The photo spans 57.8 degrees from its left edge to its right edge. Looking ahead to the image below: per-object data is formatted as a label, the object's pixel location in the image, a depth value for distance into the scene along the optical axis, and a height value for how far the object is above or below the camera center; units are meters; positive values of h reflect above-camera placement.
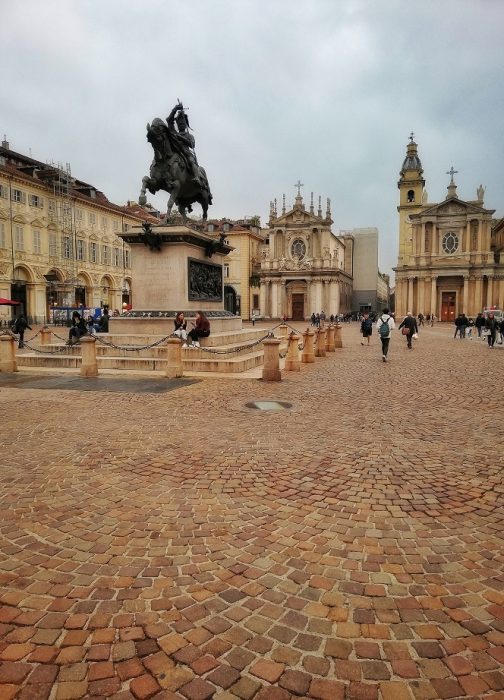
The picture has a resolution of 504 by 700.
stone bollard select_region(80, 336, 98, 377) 12.36 -1.01
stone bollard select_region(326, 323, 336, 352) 21.12 -0.87
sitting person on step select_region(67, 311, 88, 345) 16.25 -0.29
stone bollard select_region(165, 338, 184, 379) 12.14 -1.07
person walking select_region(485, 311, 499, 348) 23.39 -0.48
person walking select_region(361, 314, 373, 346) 24.28 -0.31
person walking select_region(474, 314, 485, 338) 31.73 +0.01
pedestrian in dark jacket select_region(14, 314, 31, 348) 20.18 -0.15
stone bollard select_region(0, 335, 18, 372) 13.34 -0.94
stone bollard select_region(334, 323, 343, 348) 23.30 -0.91
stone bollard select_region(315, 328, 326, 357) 18.83 -1.00
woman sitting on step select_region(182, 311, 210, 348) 14.51 -0.27
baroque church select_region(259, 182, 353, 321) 72.38 +8.68
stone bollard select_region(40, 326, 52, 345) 17.91 -0.54
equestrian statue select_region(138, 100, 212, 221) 16.61 +6.09
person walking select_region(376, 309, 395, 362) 16.30 -0.24
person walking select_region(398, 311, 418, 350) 21.66 -0.28
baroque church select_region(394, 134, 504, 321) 65.62 +8.40
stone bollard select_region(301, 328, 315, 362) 16.33 -1.03
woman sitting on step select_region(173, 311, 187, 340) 14.32 -0.14
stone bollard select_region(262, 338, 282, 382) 11.66 -1.01
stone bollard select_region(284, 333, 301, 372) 14.04 -1.11
